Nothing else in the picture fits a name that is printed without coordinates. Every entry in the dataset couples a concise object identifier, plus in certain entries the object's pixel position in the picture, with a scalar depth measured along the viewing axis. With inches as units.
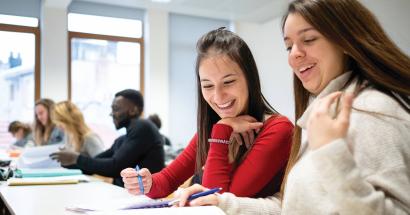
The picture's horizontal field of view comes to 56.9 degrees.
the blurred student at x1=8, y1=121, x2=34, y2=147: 217.3
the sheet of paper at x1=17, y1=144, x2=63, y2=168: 106.1
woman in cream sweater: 27.0
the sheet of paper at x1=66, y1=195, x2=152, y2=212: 51.0
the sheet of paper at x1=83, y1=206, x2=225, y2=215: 31.6
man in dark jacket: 100.2
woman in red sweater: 45.9
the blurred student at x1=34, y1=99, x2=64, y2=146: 167.5
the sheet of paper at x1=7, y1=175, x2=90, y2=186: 80.5
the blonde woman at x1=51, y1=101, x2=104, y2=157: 134.8
